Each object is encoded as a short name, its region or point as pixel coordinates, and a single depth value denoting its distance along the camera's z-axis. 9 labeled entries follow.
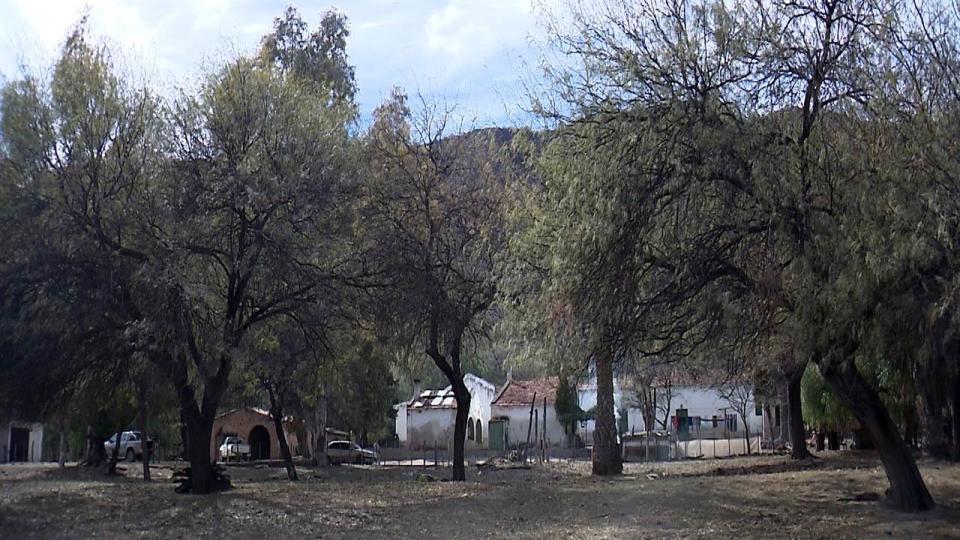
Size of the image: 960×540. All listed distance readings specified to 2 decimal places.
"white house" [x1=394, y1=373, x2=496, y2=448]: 65.88
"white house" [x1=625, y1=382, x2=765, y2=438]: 60.72
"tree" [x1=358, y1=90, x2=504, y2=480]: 24.03
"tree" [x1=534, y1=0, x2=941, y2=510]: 13.61
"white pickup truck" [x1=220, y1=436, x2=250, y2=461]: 54.61
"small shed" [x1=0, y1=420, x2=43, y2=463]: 56.81
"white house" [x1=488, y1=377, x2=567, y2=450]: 62.03
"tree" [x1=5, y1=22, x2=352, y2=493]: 18.98
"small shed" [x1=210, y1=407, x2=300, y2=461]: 57.97
